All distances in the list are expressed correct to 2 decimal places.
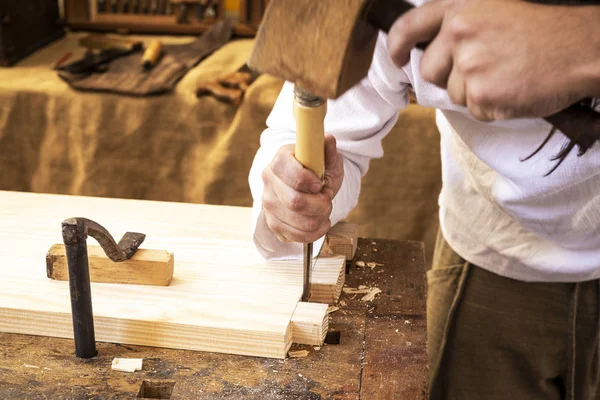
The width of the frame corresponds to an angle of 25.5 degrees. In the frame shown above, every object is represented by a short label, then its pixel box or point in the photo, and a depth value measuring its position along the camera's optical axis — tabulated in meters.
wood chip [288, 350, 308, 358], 1.23
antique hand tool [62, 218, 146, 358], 1.18
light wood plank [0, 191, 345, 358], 1.23
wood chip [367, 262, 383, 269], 1.39
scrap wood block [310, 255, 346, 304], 1.30
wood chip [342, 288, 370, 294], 1.34
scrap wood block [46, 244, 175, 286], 1.28
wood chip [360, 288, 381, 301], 1.33
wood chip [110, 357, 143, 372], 1.20
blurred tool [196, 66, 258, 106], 2.26
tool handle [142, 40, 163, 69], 2.47
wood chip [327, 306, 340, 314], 1.30
